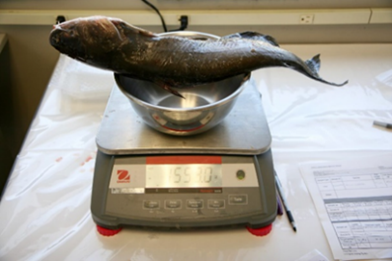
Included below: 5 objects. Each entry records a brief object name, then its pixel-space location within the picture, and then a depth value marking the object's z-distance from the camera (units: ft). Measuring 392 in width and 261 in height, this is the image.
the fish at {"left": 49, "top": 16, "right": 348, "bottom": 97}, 2.20
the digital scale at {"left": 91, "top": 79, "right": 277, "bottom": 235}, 2.24
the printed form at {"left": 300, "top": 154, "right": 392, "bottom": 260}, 2.26
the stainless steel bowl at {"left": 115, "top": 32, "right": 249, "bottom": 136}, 2.12
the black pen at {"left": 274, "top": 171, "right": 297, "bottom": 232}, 2.42
